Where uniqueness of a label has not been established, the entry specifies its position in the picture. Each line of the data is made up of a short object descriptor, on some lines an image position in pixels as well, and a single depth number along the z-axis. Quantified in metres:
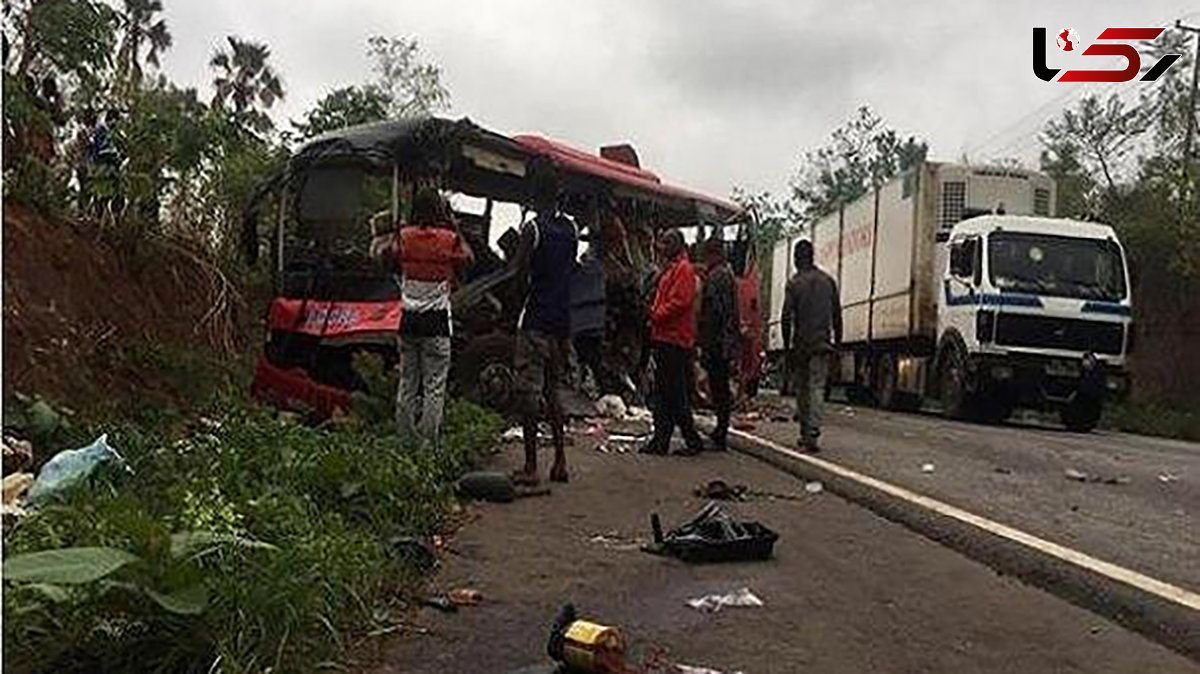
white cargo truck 18.77
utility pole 33.62
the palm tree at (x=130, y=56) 13.39
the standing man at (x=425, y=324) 8.41
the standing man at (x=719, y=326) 11.21
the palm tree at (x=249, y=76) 40.57
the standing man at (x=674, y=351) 10.51
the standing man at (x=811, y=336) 11.33
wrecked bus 11.73
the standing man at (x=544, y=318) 8.39
